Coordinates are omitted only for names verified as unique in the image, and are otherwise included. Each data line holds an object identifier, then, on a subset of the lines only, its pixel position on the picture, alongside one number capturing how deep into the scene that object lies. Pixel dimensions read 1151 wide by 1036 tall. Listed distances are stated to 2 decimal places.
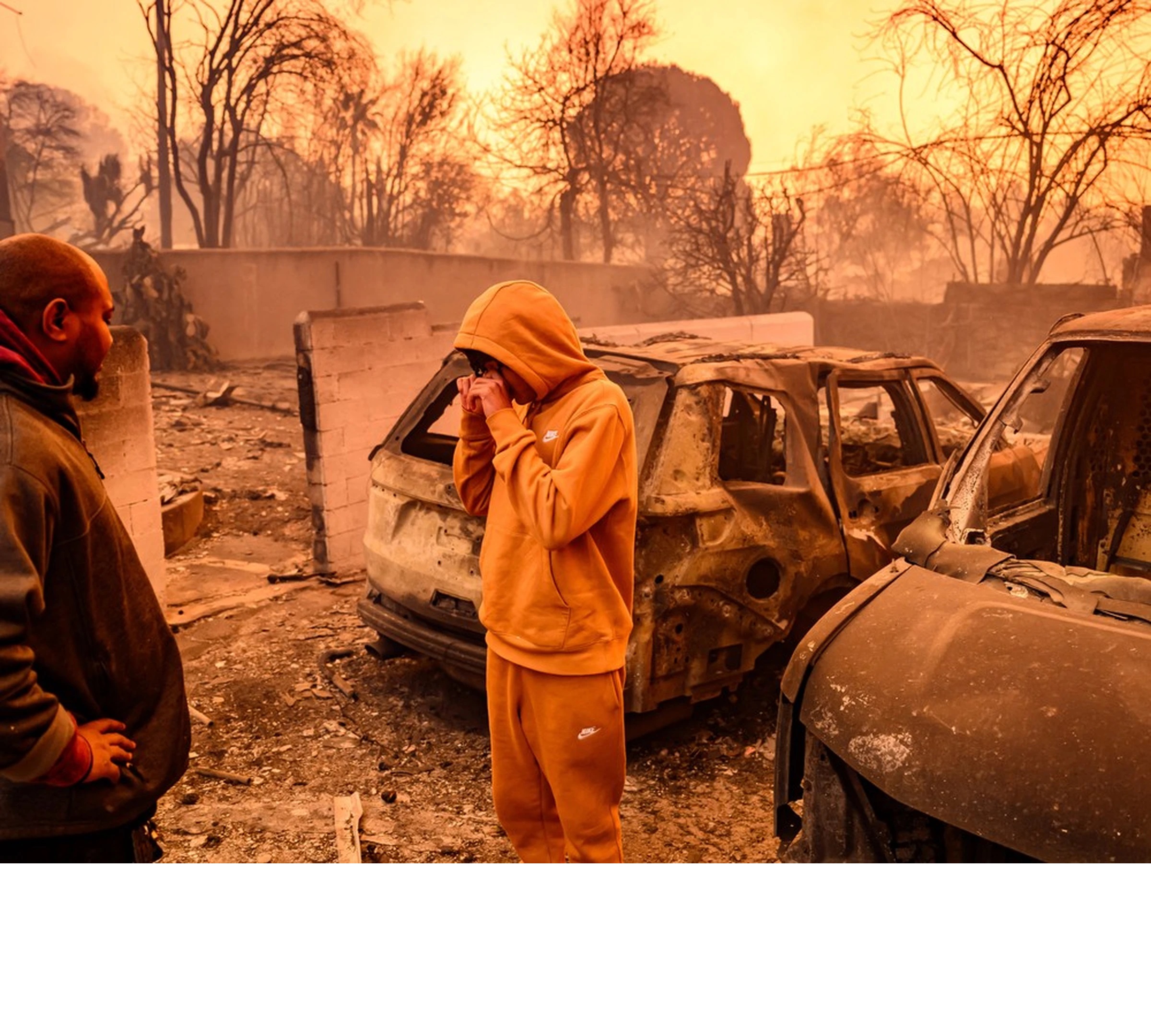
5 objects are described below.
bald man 1.65
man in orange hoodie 2.21
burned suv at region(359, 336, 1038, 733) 3.46
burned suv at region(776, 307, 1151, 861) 2.06
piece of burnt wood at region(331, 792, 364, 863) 3.08
